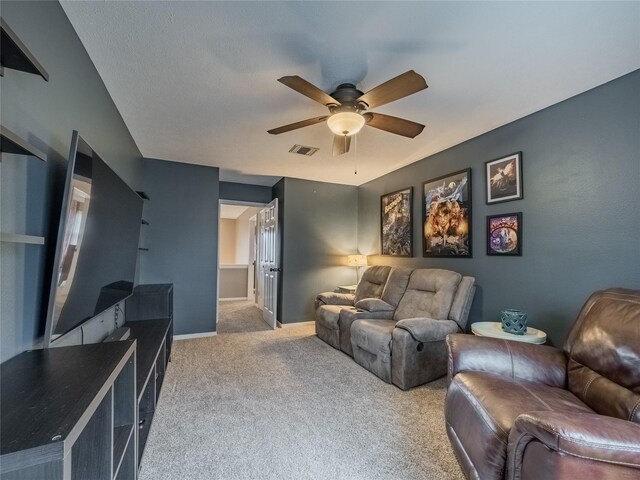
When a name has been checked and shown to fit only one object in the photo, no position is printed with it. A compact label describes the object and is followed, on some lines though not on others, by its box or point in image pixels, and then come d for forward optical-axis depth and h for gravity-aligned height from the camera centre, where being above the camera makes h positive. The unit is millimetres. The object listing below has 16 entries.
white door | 4684 -213
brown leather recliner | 922 -664
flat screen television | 1200 +4
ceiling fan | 1711 +976
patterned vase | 2217 -545
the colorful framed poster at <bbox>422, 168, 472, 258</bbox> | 3172 +411
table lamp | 4773 -178
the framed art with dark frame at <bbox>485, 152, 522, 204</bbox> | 2682 +705
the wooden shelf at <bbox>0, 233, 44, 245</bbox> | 880 +18
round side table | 2139 -630
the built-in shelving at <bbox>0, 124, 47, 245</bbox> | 868 +312
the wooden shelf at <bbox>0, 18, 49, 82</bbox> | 854 +607
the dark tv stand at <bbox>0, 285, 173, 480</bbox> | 641 -435
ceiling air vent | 3396 +1182
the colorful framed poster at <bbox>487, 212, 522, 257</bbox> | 2676 +165
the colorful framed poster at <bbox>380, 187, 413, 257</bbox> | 3998 +394
